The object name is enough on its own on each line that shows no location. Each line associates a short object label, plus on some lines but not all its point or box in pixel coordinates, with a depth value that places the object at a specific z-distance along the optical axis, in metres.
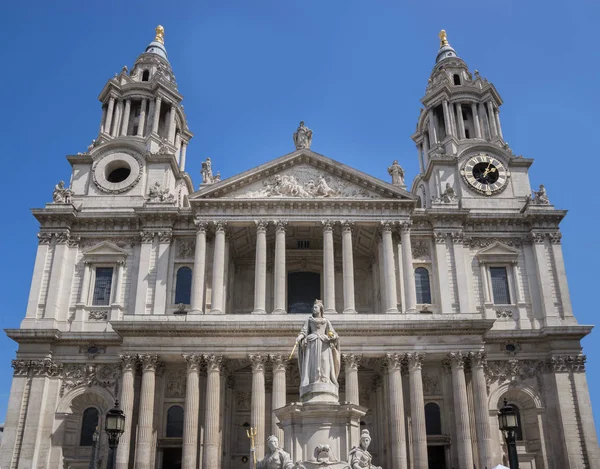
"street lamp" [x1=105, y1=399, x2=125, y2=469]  18.34
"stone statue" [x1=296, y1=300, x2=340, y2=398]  16.91
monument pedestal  16.00
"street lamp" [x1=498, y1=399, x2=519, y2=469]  18.05
